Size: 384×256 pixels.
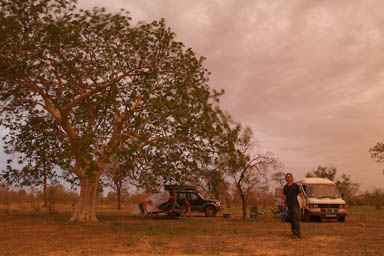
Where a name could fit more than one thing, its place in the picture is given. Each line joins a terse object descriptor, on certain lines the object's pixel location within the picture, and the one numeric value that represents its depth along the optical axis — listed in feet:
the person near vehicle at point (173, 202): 71.87
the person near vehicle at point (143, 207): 73.41
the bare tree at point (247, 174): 66.08
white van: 62.85
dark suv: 81.30
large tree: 47.47
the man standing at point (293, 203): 36.50
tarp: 76.18
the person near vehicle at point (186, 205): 75.64
